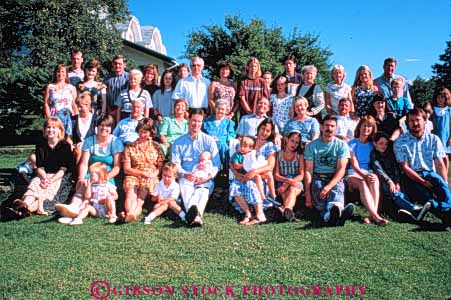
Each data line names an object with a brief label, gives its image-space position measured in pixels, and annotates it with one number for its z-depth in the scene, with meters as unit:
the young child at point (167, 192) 6.04
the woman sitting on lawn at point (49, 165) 6.29
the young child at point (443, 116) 7.57
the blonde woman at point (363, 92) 7.11
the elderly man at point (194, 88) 7.45
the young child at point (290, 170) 6.08
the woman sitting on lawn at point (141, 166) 6.10
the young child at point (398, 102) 7.12
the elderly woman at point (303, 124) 6.56
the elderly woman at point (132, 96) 7.20
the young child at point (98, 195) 6.06
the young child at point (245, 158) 6.16
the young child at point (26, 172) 6.68
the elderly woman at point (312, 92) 7.54
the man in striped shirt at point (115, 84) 7.59
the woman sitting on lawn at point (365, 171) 5.86
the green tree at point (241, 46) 25.02
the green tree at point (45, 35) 19.78
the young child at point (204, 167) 6.27
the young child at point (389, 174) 5.95
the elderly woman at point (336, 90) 7.27
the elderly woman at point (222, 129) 6.84
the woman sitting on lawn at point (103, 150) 6.27
